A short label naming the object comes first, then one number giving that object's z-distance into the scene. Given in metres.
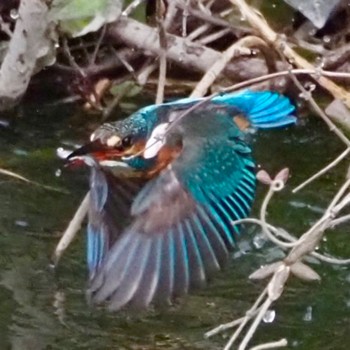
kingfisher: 5.40
